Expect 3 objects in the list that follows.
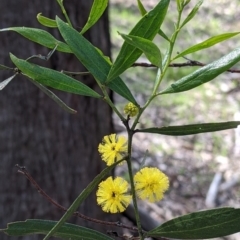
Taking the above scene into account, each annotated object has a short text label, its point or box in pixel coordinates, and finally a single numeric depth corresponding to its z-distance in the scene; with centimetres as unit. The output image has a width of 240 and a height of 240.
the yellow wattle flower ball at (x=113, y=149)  23
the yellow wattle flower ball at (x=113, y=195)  23
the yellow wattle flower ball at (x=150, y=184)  22
